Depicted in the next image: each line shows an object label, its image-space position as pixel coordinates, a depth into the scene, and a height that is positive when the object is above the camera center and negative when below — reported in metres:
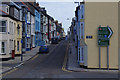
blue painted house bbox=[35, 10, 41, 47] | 53.53 +3.31
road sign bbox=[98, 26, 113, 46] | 20.73 +0.66
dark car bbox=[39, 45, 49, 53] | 37.44 -1.51
